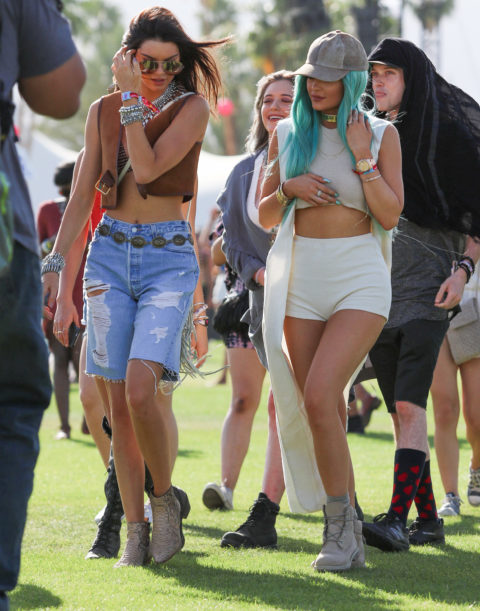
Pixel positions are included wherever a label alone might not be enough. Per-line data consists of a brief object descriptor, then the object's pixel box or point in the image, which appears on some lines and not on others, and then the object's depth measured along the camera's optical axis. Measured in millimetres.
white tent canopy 50625
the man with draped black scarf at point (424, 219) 11086
